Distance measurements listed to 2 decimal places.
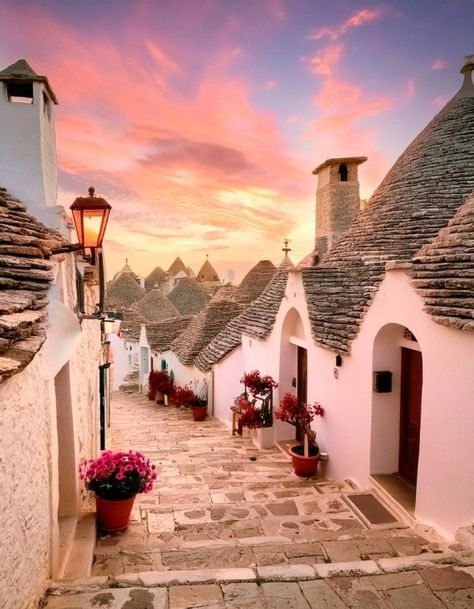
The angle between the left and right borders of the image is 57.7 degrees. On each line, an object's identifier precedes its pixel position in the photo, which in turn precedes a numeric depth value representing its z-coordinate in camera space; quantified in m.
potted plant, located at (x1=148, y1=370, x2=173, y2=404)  19.67
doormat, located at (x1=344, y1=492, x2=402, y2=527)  5.46
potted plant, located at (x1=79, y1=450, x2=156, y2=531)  4.90
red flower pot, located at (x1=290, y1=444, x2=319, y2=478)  7.80
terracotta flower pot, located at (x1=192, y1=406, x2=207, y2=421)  15.72
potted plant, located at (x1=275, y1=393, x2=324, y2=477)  7.81
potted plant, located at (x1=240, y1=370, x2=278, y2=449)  9.82
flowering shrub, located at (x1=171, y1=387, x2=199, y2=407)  16.62
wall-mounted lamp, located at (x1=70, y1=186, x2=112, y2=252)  4.96
